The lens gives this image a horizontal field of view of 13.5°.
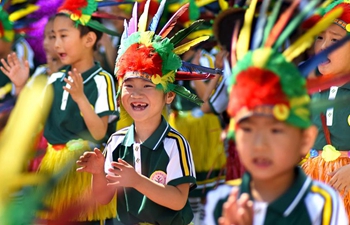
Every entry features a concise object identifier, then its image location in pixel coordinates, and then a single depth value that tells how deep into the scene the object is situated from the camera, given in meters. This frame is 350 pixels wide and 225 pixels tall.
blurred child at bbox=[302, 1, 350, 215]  8.16
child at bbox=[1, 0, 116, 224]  9.11
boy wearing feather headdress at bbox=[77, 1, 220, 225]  7.10
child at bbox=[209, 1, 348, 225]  4.72
